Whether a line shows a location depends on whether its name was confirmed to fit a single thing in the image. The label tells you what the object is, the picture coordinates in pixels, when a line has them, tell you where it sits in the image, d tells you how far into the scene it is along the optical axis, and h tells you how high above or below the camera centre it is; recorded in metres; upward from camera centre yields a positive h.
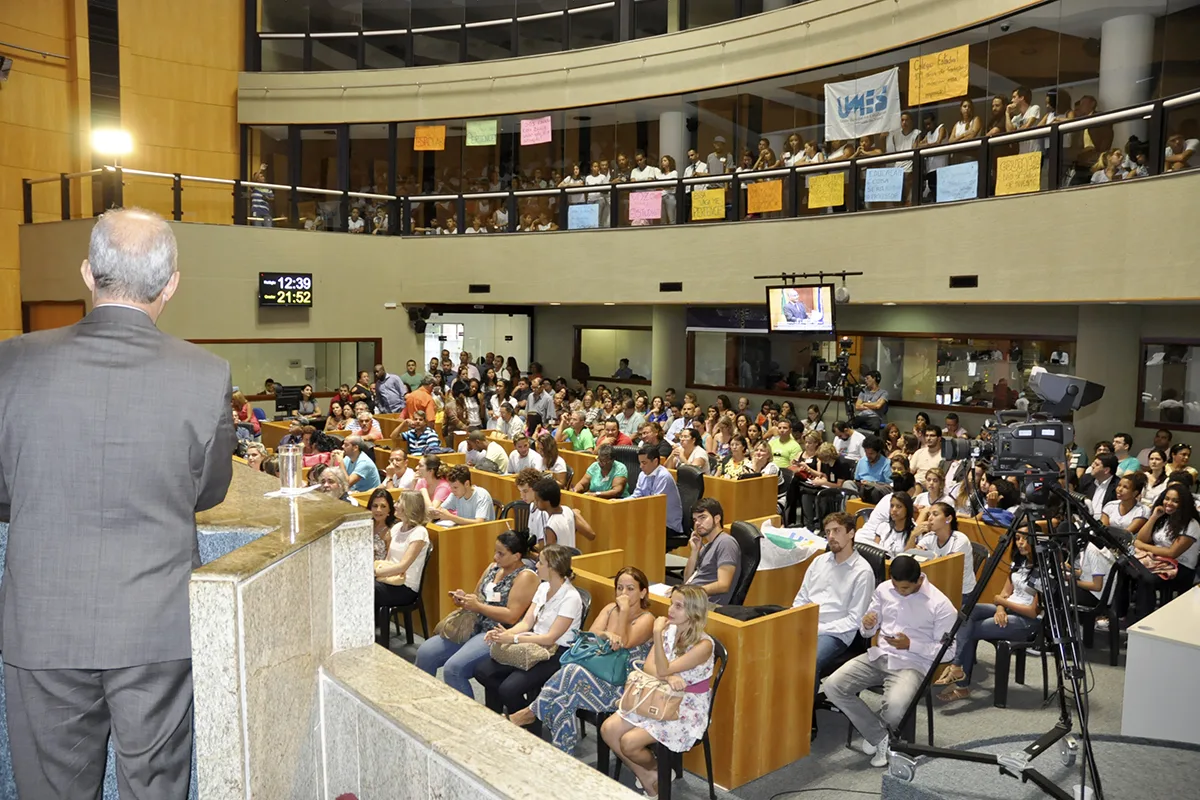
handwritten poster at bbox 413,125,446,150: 17.34 +3.42
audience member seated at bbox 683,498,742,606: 6.13 -1.51
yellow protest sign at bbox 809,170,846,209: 12.43 +1.87
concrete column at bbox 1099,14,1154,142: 9.91 +2.95
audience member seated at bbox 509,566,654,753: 4.78 -1.81
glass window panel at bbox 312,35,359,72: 17.89 +5.10
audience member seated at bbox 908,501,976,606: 6.53 -1.43
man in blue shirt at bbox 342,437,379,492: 9.02 -1.43
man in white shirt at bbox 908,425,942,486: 9.66 -1.28
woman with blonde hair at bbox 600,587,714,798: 4.46 -1.74
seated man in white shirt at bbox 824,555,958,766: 5.05 -1.76
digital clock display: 15.36 +0.53
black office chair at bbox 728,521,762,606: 6.26 -1.54
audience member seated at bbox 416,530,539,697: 5.43 -1.73
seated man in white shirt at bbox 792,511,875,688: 5.66 -1.57
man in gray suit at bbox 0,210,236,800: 1.66 -0.37
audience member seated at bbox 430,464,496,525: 7.57 -1.43
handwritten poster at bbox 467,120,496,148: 17.14 +3.51
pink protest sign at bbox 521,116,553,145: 16.47 +3.43
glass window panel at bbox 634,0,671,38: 15.82 +5.25
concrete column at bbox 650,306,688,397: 15.57 -0.31
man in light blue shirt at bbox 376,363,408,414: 14.99 -1.15
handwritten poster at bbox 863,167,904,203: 11.75 +1.85
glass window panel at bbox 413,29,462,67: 17.56 +5.16
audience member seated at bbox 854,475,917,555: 6.96 -1.46
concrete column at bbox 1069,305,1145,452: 10.80 -0.34
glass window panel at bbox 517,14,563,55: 16.81 +5.22
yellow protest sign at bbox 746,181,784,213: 13.12 +1.87
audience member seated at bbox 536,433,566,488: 9.25 -1.31
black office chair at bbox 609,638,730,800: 4.47 -2.09
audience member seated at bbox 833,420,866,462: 11.00 -1.30
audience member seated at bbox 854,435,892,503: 9.47 -1.36
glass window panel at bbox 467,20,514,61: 17.25 +5.18
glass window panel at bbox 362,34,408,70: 17.75 +5.12
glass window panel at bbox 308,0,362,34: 17.72 +5.78
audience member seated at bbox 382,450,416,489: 8.58 -1.40
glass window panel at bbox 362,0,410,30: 17.69 +5.81
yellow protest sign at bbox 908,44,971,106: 11.17 +3.13
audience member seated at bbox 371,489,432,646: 6.47 -1.67
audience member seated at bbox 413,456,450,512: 8.05 -1.37
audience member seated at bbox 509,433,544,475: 9.40 -1.31
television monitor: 12.16 +0.28
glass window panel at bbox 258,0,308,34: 17.92 +5.82
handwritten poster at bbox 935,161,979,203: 10.95 +1.78
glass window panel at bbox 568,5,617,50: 16.45 +5.24
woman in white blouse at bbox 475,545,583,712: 5.16 -1.71
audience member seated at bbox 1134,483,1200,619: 6.75 -1.53
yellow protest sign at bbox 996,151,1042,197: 10.23 +1.78
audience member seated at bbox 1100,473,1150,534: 7.25 -1.36
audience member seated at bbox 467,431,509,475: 9.64 -1.35
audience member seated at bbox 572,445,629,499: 8.58 -1.41
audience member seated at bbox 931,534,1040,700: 5.85 -1.83
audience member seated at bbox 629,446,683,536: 8.44 -1.37
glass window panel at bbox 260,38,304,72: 18.00 +5.03
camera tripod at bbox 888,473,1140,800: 4.00 -1.33
